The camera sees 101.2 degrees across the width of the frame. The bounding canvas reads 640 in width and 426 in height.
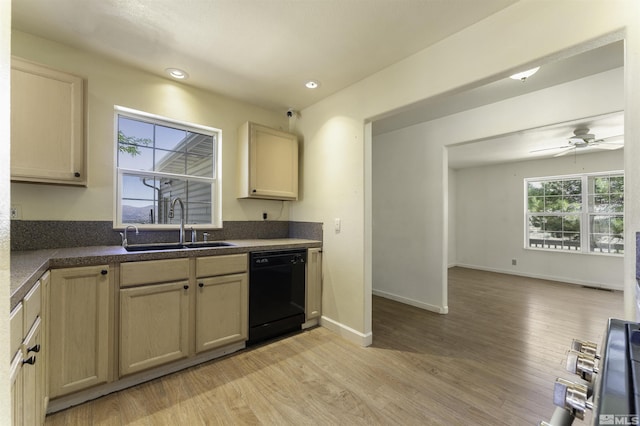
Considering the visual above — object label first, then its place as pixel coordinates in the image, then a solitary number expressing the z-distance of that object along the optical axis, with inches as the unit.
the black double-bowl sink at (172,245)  89.8
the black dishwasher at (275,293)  98.4
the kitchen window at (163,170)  96.9
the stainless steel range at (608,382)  14.6
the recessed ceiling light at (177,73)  96.3
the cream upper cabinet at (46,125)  69.2
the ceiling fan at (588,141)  146.7
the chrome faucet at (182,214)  98.6
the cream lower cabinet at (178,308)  74.3
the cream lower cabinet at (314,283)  115.3
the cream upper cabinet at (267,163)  113.9
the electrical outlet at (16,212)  75.4
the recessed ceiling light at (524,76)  86.1
